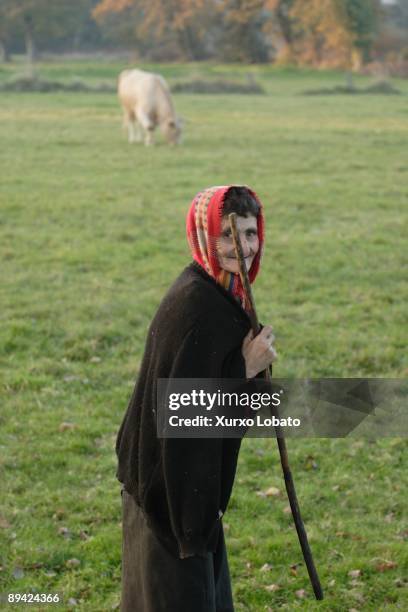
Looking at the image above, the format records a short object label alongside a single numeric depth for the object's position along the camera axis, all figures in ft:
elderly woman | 19.39
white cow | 138.01
